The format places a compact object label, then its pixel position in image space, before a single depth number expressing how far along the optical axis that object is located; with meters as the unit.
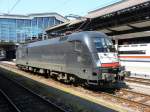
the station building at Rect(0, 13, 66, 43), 101.06
